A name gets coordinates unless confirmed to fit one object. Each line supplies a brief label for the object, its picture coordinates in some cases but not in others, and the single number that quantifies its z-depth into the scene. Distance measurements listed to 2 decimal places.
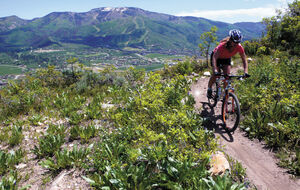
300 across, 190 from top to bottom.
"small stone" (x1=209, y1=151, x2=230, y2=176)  3.69
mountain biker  5.33
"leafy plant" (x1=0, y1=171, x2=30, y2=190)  3.48
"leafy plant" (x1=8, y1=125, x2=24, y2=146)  5.27
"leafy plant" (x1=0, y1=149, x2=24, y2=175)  4.16
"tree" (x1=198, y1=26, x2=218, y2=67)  12.04
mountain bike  5.35
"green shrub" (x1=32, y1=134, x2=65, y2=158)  4.71
